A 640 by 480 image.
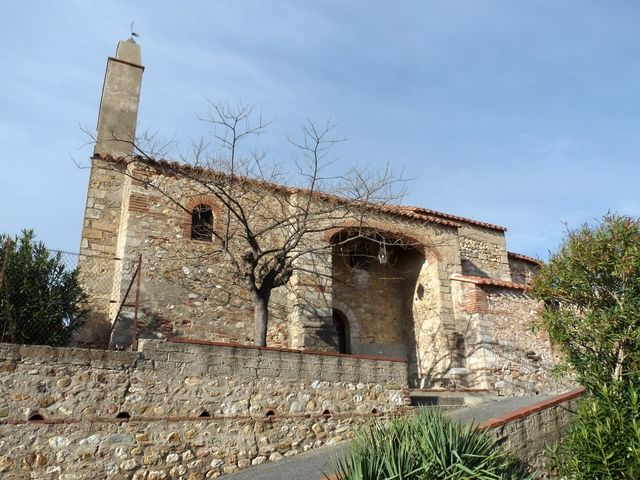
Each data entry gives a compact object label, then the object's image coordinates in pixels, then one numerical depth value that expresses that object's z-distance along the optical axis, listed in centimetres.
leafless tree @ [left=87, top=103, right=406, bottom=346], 1277
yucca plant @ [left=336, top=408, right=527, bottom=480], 666
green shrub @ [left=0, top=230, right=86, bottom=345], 919
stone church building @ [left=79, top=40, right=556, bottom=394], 1288
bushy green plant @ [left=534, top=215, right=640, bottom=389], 834
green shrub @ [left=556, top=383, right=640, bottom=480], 711
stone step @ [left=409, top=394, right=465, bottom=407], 1170
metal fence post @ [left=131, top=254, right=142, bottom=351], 890
